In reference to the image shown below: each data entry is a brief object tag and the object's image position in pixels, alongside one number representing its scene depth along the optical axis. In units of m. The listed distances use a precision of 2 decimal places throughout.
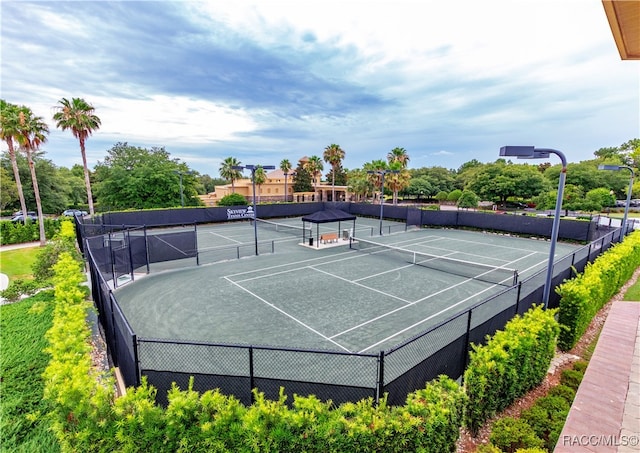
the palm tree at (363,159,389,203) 53.97
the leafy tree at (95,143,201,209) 37.94
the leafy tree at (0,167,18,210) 43.38
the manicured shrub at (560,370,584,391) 6.53
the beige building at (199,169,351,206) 63.22
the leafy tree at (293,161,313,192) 69.19
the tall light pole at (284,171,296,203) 63.92
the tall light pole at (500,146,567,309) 7.54
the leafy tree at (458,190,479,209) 53.22
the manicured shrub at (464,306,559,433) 5.56
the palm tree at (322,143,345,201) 62.72
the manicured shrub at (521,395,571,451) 5.06
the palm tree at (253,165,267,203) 55.45
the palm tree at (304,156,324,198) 64.88
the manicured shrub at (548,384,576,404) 6.03
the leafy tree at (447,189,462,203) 65.81
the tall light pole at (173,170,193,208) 36.84
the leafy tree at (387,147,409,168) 54.62
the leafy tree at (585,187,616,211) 41.03
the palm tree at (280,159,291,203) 65.88
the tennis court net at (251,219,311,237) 31.60
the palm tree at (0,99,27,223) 23.00
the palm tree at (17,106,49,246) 23.75
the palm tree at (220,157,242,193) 53.22
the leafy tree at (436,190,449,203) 72.75
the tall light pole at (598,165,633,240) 16.12
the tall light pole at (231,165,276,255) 17.43
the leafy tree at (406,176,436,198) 75.12
